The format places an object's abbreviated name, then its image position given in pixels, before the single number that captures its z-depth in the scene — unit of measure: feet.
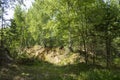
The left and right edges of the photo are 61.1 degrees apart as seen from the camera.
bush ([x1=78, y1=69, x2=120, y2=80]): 21.02
